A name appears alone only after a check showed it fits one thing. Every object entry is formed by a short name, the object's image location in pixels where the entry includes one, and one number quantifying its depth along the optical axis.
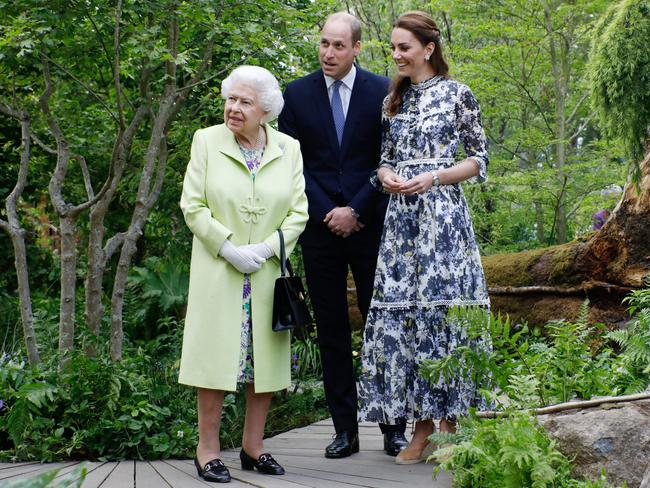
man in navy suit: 4.32
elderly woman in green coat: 3.73
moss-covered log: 5.73
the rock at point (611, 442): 2.94
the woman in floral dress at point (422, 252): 4.00
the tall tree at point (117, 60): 4.86
